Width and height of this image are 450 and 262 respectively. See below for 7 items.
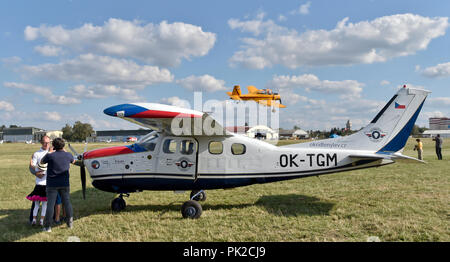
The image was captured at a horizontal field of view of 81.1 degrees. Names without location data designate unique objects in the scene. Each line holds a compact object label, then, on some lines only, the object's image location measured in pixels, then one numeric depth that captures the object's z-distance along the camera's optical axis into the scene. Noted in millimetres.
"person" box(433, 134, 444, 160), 18875
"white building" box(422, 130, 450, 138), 127500
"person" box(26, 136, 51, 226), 5789
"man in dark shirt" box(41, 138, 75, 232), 5363
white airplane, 6781
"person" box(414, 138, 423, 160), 18000
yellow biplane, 34750
